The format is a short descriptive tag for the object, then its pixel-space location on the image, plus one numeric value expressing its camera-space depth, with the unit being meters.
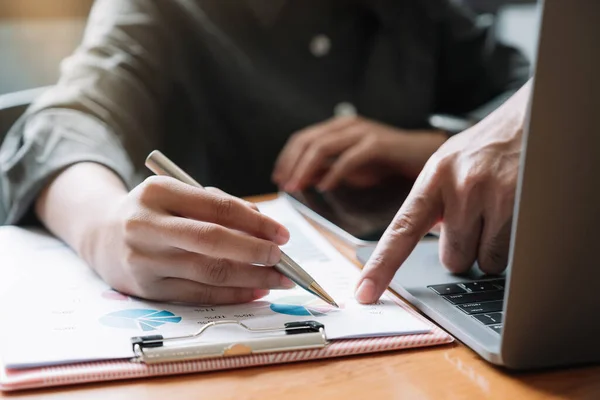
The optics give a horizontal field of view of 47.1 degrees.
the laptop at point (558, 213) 0.38
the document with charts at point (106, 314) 0.45
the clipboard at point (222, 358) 0.41
